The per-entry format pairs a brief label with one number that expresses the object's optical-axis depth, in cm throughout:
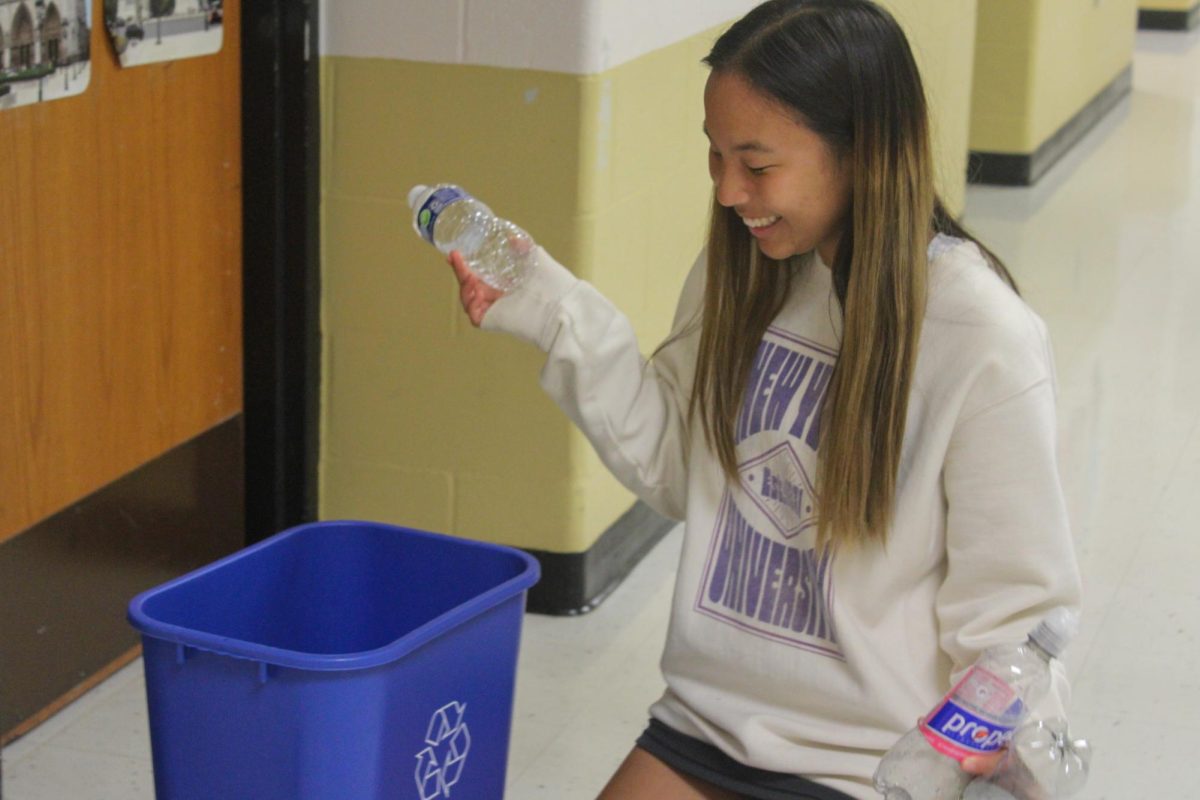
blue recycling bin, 258
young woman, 261
